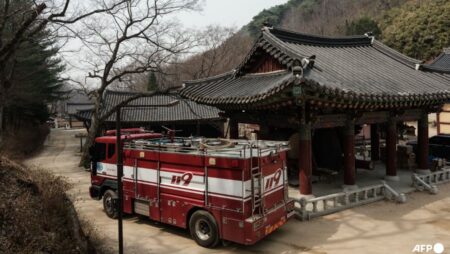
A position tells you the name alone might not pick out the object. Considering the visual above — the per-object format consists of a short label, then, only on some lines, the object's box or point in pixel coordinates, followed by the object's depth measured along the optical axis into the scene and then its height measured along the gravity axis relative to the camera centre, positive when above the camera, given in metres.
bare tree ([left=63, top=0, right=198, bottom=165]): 29.23 +5.56
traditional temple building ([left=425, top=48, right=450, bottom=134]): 18.58 +2.38
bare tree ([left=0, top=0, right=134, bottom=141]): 11.47 +3.79
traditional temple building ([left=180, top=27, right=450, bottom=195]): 12.38 +1.13
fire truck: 9.49 -1.74
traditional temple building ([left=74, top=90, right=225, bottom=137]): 31.56 +0.65
